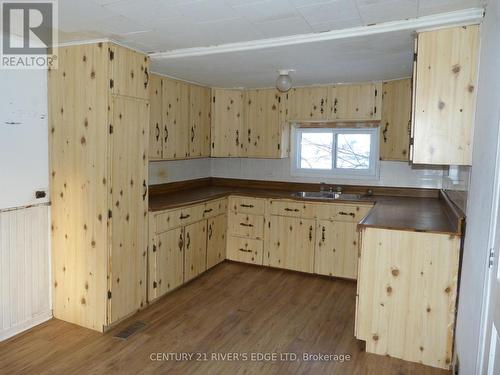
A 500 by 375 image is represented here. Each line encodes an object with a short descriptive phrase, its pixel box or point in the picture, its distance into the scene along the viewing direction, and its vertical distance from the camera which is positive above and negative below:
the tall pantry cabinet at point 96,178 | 2.85 -0.25
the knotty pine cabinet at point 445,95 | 2.29 +0.40
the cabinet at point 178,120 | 3.85 +0.34
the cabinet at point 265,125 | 4.72 +0.35
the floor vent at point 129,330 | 2.88 -1.45
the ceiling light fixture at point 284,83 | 3.46 +0.65
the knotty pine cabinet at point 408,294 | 2.51 -0.95
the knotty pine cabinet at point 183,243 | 3.46 -0.98
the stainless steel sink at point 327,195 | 4.46 -0.49
